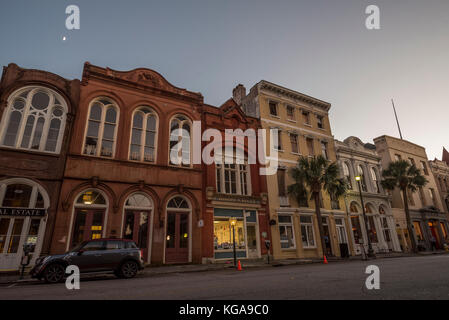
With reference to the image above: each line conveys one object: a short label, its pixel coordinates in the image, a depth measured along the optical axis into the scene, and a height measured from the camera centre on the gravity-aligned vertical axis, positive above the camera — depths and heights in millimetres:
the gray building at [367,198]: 26953 +4537
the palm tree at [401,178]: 28828 +6806
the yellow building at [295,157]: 22297 +8185
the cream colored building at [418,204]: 30812 +4490
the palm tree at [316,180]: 21938 +5226
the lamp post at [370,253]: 20728 -1019
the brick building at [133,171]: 15023 +4801
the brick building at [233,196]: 19094 +3725
